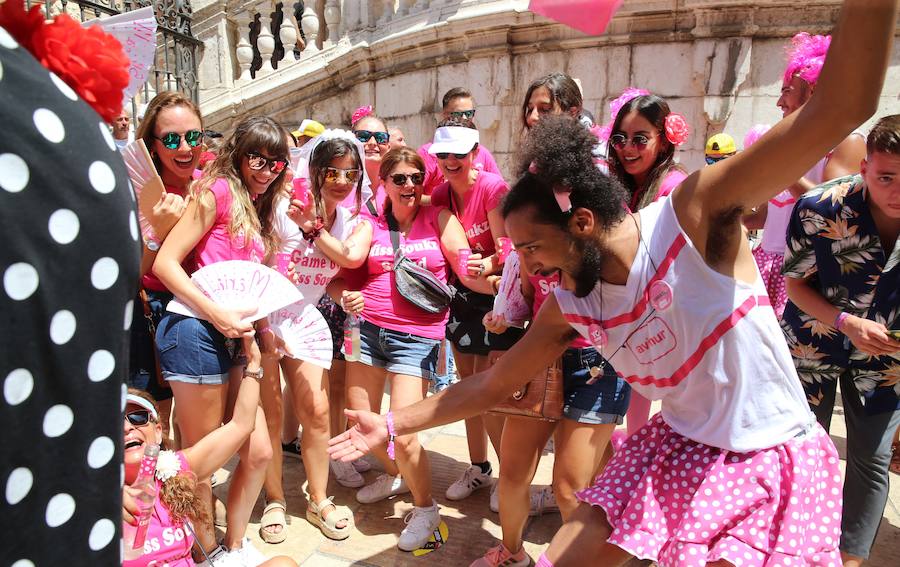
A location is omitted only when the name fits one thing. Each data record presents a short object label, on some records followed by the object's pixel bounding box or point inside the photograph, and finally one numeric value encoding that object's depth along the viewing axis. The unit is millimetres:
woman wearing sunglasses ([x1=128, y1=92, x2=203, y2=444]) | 3225
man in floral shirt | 2637
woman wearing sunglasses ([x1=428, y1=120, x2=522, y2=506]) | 3838
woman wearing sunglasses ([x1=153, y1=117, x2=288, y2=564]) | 3041
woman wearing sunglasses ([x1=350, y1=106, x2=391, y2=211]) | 5211
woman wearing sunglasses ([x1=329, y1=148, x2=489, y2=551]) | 3686
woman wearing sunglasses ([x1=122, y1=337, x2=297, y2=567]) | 2357
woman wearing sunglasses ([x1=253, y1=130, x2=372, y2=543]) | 3666
